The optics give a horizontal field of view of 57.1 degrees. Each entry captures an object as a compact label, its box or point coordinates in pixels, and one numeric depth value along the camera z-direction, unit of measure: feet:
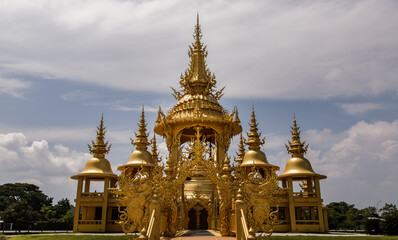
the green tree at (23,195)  172.55
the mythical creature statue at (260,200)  46.64
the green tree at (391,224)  86.43
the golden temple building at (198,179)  49.11
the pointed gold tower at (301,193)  97.14
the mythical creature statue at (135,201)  46.19
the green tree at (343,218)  146.92
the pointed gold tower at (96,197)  98.84
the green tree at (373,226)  91.14
